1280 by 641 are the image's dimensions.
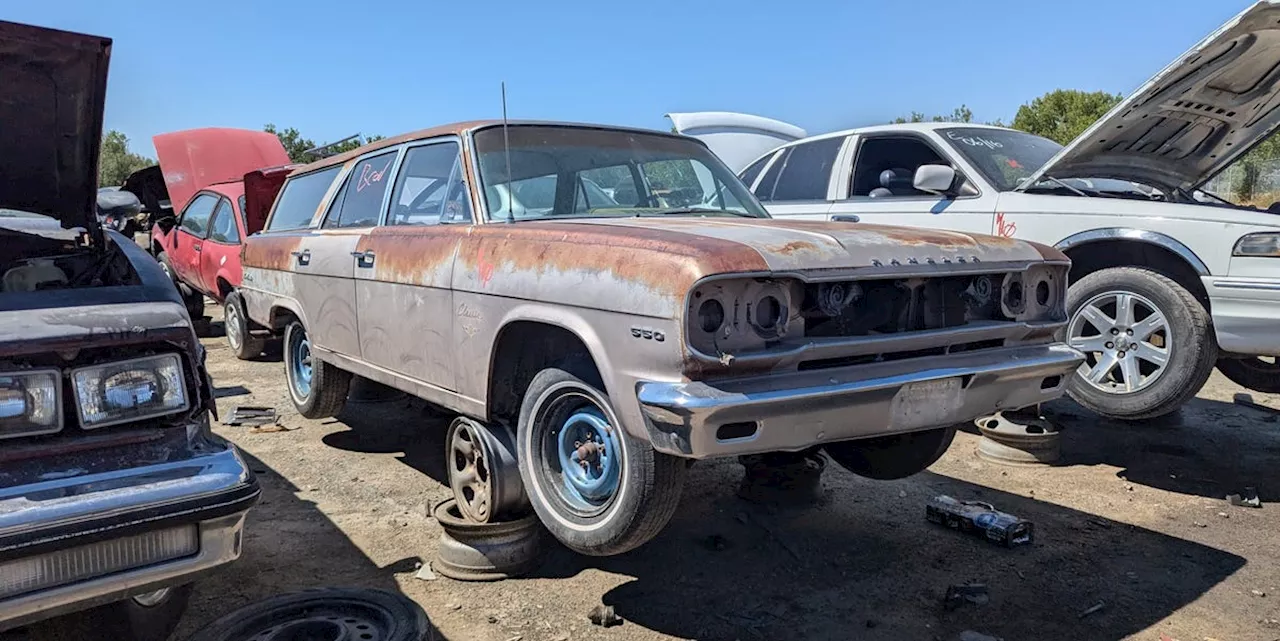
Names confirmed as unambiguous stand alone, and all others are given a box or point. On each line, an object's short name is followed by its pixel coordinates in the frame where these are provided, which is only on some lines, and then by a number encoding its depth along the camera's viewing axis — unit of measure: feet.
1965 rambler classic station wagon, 8.32
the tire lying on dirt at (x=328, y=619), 8.45
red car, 25.72
